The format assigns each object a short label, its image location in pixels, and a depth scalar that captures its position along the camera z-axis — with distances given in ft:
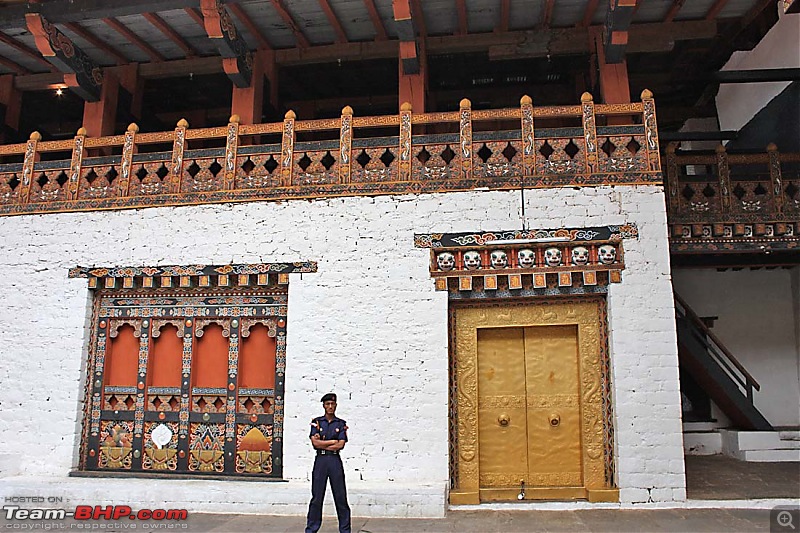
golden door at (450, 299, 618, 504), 21.93
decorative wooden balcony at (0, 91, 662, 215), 23.11
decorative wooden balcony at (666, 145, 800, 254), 26.61
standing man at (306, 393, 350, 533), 17.48
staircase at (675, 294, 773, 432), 28.63
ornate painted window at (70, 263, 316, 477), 23.56
